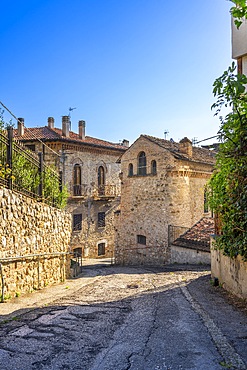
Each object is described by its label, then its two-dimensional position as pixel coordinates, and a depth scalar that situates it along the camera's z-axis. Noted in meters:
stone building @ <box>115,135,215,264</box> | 20.38
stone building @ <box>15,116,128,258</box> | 26.64
